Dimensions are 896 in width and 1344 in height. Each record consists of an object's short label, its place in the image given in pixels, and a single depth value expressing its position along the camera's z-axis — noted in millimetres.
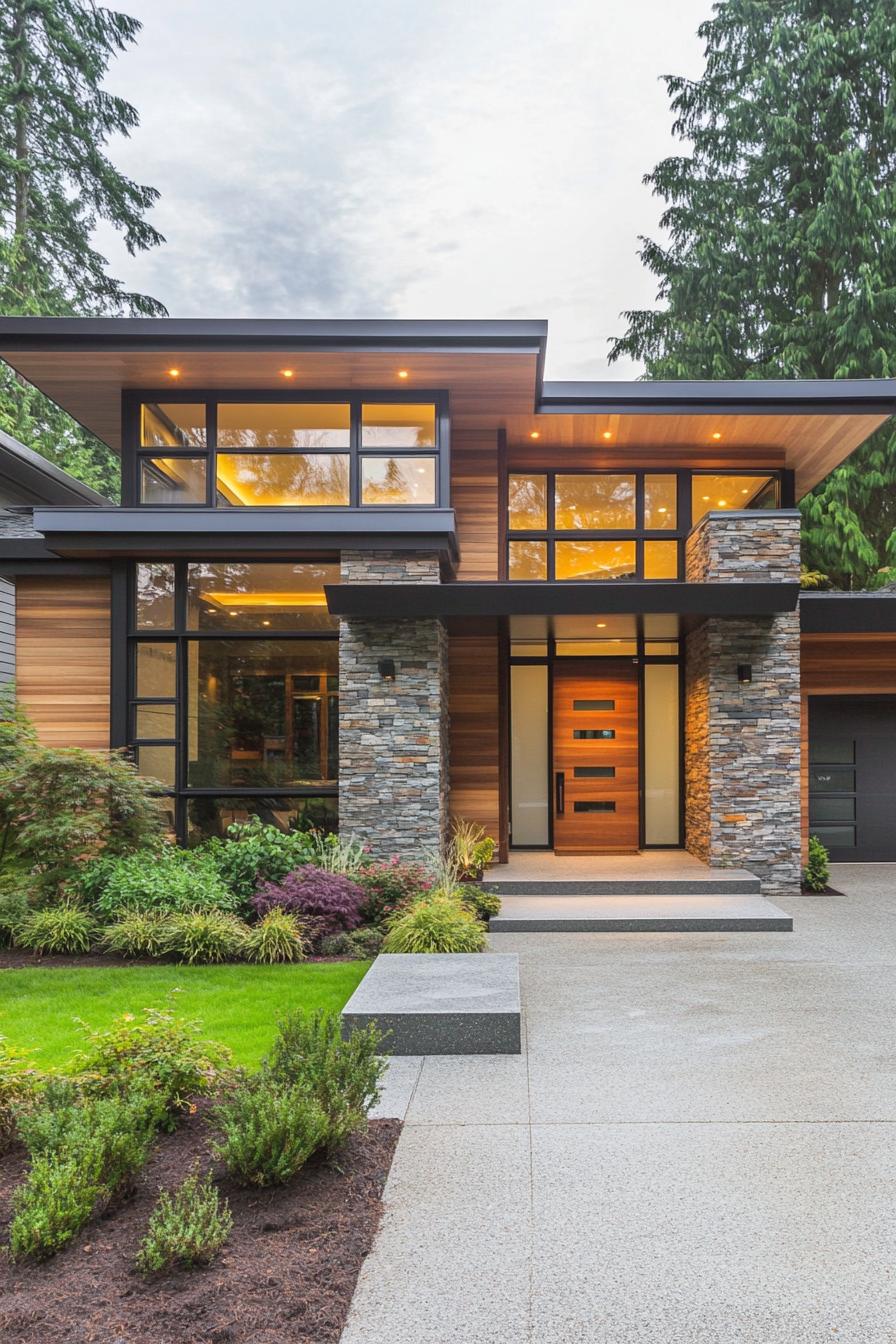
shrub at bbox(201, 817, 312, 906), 7906
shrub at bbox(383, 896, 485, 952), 6500
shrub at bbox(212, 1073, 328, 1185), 2990
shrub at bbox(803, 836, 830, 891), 9664
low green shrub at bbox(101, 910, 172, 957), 6859
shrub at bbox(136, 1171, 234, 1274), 2523
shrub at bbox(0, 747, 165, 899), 7633
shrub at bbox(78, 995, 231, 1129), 3551
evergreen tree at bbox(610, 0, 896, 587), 17625
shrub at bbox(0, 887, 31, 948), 7297
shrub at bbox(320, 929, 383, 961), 6938
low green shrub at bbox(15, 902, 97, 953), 7004
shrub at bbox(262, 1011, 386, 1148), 3275
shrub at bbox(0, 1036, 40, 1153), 3389
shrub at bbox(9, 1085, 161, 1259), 2609
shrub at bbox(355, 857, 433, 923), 7648
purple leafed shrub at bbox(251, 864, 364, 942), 7254
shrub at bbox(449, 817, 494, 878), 9125
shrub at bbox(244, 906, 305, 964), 6734
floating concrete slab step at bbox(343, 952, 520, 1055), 4812
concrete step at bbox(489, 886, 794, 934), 7797
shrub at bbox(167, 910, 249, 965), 6797
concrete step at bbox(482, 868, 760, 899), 8820
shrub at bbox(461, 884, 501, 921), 8047
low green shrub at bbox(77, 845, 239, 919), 7371
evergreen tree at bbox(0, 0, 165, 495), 18547
